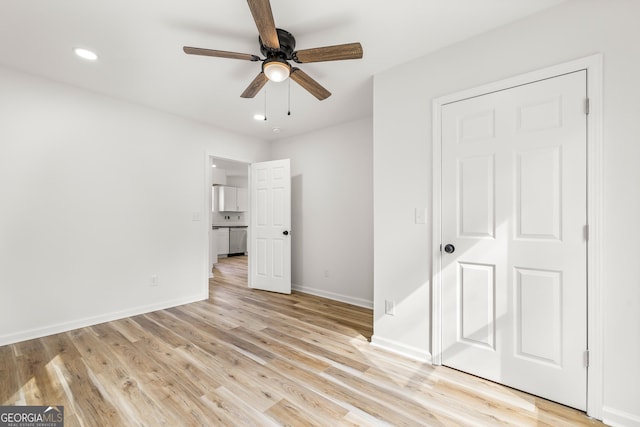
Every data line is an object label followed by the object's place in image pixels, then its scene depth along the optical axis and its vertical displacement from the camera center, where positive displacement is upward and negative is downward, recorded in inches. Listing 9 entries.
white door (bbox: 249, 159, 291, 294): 174.6 -11.2
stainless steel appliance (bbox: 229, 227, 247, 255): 335.3 -37.8
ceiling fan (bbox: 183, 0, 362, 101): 64.1 +41.7
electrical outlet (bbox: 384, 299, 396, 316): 99.4 -35.7
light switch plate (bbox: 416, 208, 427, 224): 92.4 -2.2
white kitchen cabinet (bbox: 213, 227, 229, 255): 318.0 -35.2
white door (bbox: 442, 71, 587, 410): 68.3 -8.0
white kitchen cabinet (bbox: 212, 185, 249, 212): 338.3 +13.8
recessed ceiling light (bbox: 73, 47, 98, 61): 92.3 +53.6
